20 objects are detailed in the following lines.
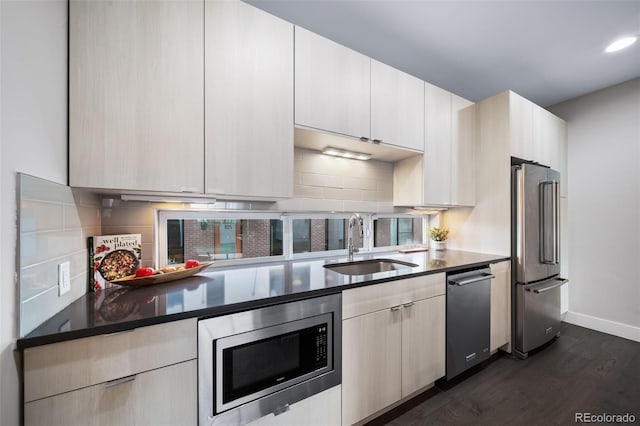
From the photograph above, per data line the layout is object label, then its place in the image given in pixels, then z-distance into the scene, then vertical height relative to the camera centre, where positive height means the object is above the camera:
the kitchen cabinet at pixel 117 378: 0.78 -0.55
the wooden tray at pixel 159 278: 1.19 -0.32
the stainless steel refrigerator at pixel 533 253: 2.27 -0.37
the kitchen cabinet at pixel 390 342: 1.39 -0.78
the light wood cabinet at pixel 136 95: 1.06 +0.54
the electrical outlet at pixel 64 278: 0.95 -0.24
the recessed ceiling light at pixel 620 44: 2.04 +1.40
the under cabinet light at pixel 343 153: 2.08 +0.51
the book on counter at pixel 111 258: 1.20 -0.22
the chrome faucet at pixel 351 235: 2.09 -0.18
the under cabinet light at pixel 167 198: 1.29 +0.08
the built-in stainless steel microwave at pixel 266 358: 1.02 -0.66
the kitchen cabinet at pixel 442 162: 2.25 +0.49
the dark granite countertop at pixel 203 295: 0.85 -0.37
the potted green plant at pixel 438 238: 2.67 -0.25
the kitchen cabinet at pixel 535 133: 2.36 +0.83
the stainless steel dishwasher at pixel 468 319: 1.83 -0.80
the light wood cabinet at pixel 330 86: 1.59 +0.85
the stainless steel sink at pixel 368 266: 1.98 -0.43
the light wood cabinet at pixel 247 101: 1.31 +0.62
